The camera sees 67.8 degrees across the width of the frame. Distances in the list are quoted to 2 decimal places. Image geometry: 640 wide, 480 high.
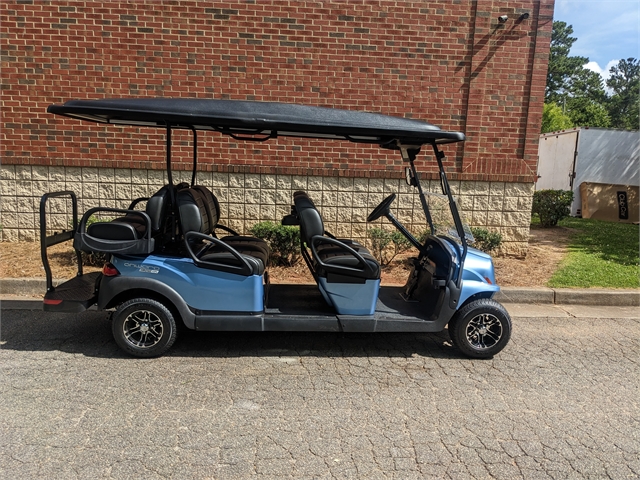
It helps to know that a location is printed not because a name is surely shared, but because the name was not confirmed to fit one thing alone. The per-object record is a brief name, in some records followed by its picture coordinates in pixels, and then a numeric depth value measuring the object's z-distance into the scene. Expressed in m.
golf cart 3.83
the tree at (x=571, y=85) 44.41
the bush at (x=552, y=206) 10.93
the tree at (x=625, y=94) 53.53
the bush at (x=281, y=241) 6.85
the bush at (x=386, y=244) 7.12
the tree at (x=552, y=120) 37.69
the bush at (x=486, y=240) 7.49
